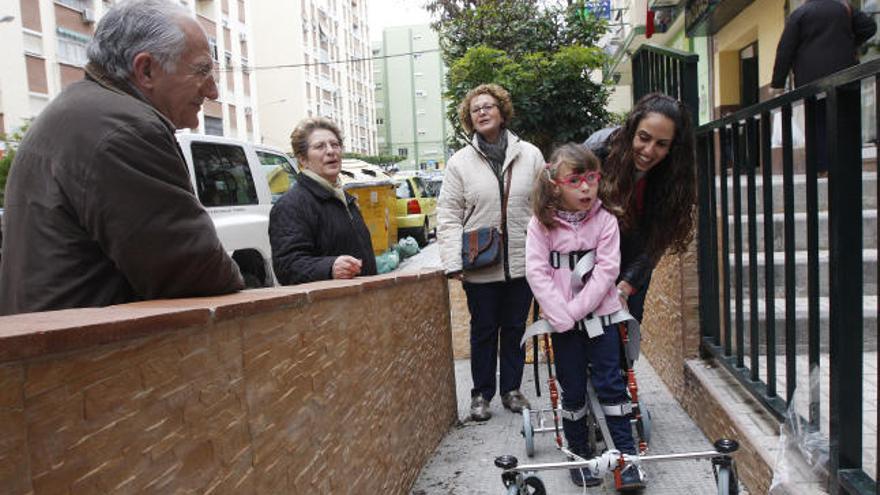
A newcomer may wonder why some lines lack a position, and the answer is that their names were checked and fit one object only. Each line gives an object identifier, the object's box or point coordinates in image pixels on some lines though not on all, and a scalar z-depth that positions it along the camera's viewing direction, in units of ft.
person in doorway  18.43
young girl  10.77
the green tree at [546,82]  31.19
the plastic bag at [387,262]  36.99
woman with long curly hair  11.27
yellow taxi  55.83
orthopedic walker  10.68
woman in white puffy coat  14.51
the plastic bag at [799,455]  8.22
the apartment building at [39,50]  76.18
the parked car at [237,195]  24.08
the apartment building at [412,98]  291.79
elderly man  5.60
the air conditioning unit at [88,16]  89.86
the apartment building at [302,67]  183.42
